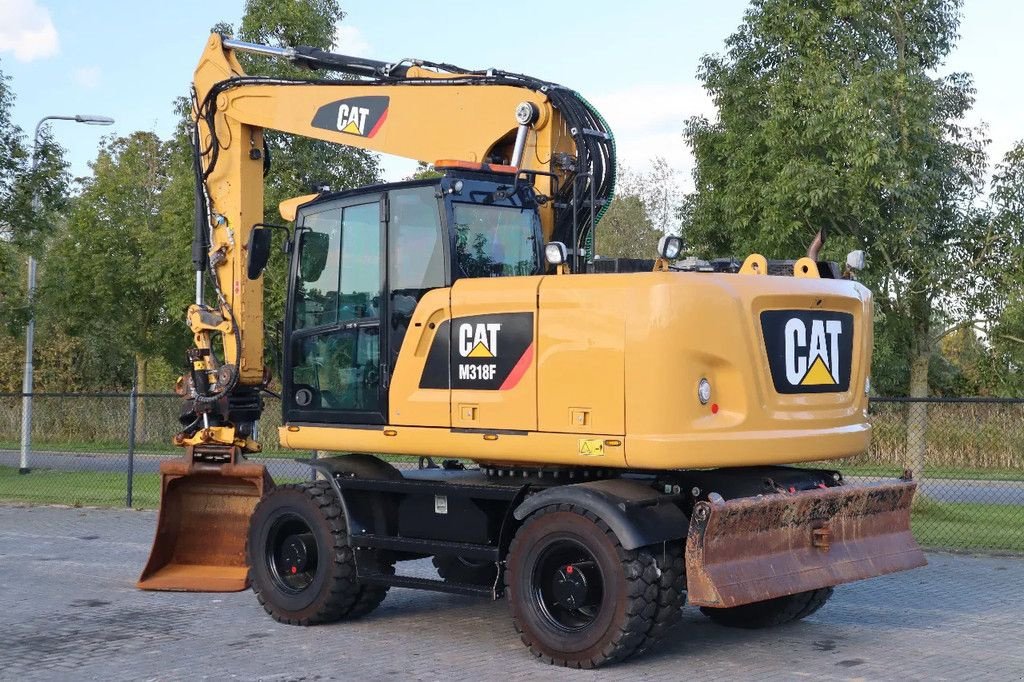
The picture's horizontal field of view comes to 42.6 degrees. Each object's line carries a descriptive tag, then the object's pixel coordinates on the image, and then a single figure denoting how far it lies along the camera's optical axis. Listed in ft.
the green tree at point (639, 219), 139.23
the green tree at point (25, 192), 75.31
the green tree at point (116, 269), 100.27
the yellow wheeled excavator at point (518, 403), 25.61
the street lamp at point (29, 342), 77.15
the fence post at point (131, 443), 57.88
